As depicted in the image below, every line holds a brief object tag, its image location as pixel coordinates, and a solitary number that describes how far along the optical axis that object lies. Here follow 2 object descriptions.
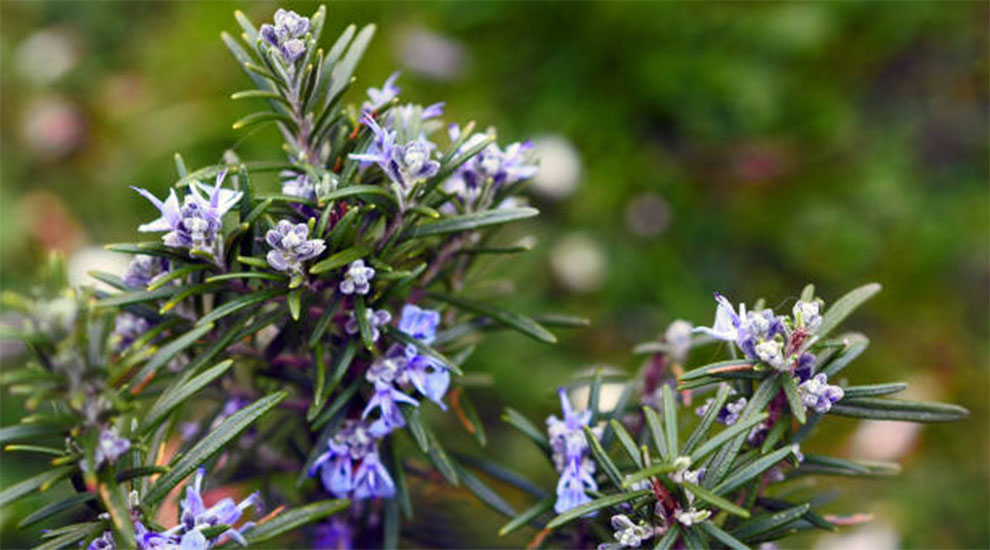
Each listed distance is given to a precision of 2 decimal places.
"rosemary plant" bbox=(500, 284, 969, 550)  0.55
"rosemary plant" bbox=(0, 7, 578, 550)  0.54
